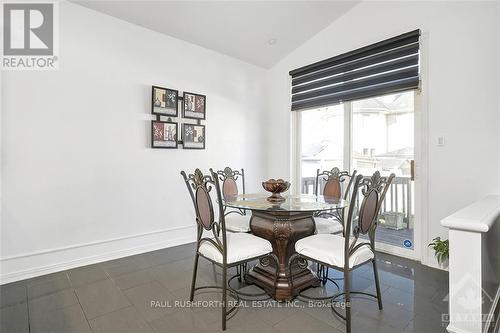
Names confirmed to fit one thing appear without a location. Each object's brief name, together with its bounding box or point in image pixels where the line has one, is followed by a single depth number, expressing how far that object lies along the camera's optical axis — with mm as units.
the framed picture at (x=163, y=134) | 3404
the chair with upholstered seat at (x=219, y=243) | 1868
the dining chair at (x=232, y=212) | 2713
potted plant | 2645
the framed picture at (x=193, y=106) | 3686
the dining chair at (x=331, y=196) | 2624
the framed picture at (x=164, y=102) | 3398
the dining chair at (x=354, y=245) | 1759
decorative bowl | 2520
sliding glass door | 3256
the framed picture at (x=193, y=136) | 3703
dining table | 2197
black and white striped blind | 3062
